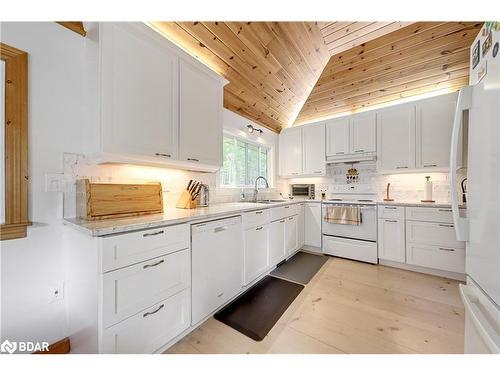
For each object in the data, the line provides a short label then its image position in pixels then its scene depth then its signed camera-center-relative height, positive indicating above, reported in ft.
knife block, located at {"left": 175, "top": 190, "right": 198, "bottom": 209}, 6.57 -0.47
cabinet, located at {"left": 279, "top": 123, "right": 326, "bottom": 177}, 11.83 +2.35
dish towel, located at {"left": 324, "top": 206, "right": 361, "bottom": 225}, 9.51 -1.39
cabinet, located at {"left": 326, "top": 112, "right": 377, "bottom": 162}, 10.30 +2.79
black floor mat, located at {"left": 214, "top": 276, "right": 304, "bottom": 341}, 5.17 -3.70
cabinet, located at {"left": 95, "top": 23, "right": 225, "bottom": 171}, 4.45 +2.36
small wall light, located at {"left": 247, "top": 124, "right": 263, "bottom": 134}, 10.37 +3.23
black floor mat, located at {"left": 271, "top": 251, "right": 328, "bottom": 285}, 8.02 -3.68
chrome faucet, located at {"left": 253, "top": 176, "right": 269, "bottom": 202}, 10.71 -0.33
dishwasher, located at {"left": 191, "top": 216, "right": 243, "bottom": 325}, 4.95 -2.19
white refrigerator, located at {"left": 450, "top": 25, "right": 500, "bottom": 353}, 2.00 -0.12
